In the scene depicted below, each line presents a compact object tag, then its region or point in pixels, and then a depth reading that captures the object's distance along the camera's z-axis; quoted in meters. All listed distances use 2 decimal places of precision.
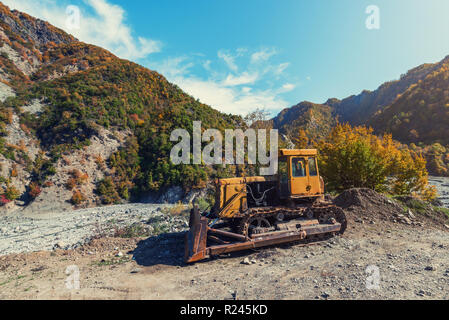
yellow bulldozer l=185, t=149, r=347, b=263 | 6.33
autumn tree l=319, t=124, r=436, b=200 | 13.30
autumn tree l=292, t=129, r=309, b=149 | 17.86
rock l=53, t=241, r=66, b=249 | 8.04
